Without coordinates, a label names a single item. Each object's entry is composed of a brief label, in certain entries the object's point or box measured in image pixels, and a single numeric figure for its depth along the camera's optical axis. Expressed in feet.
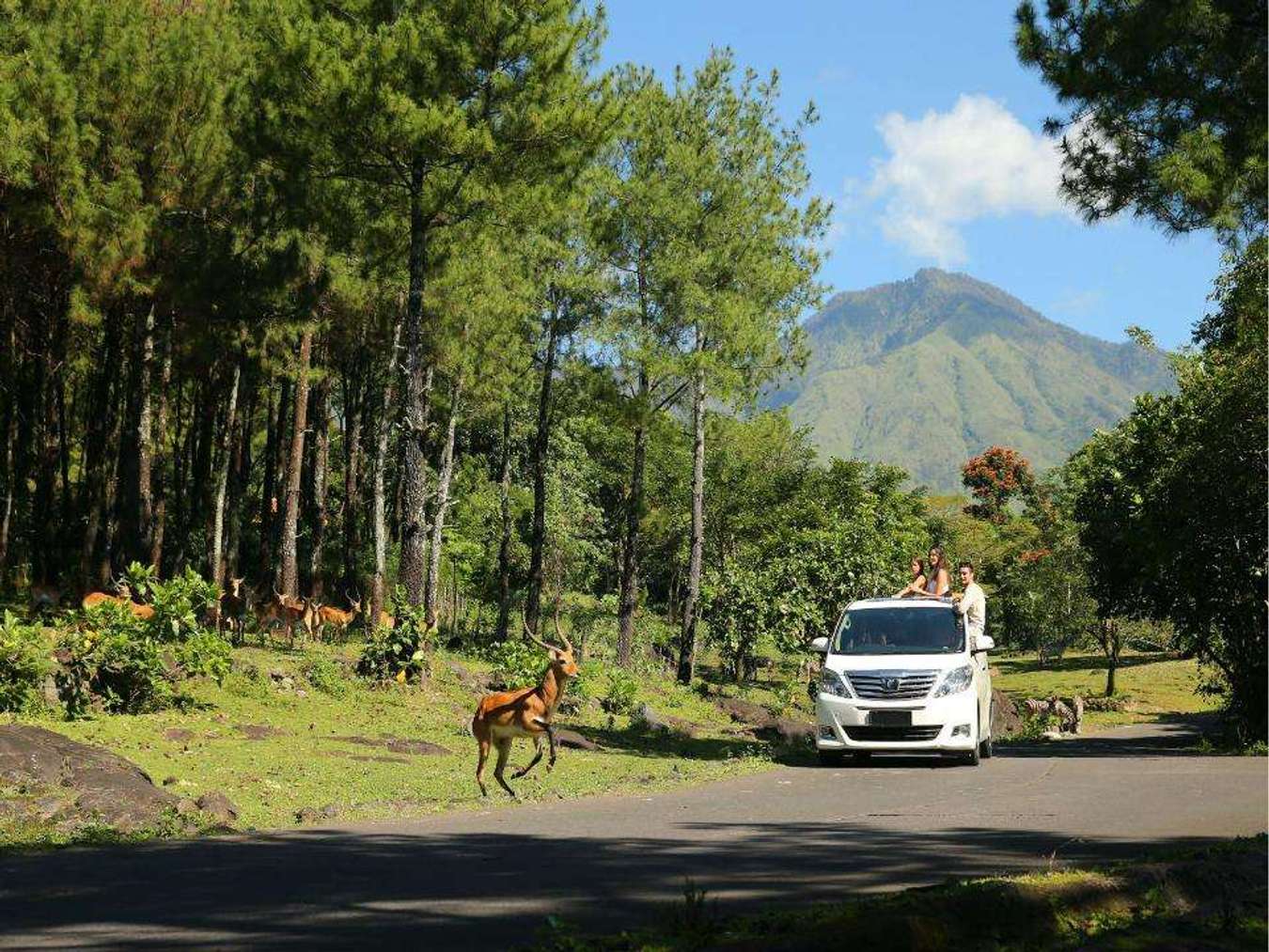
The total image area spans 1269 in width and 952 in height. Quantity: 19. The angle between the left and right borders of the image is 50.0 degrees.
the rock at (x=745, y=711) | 103.24
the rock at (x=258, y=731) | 59.16
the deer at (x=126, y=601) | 64.54
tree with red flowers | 374.63
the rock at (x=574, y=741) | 64.59
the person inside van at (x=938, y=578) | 63.46
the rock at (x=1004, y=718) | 94.43
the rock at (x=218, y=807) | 39.24
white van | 51.44
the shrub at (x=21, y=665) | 54.95
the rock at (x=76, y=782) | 36.68
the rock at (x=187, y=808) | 38.14
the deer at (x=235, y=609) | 92.53
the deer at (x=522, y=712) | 43.09
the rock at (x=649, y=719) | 79.10
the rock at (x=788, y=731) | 80.63
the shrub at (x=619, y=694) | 83.97
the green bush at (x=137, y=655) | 58.70
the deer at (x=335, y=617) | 100.73
